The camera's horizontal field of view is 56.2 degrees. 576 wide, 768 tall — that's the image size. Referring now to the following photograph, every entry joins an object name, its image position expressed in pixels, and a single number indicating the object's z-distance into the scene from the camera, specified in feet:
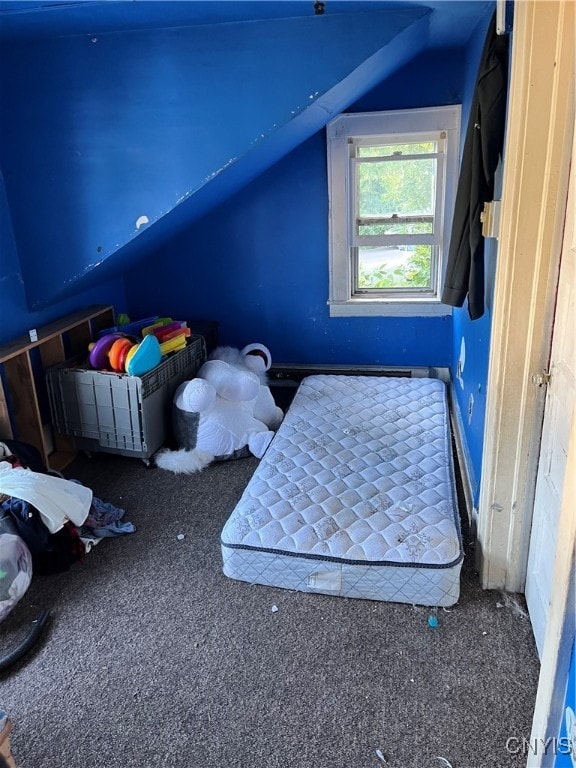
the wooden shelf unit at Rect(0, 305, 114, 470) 7.80
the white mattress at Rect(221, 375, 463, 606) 5.69
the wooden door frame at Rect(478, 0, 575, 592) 4.29
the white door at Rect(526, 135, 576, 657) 4.30
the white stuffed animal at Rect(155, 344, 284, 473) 8.49
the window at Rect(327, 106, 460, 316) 9.68
